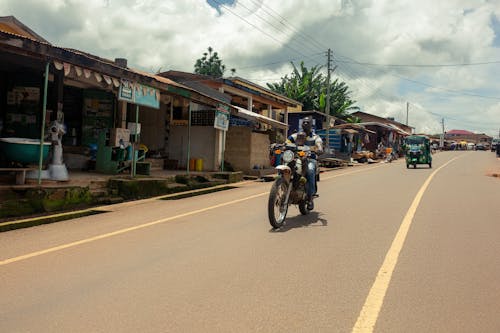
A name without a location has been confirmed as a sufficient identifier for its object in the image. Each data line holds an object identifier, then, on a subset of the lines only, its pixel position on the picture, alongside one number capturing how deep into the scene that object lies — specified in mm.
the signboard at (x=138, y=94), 11083
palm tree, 42250
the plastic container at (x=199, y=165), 16750
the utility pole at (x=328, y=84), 33531
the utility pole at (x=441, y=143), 89975
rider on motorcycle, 8008
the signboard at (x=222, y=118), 16078
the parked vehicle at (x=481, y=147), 92556
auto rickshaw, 27375
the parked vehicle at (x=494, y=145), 74062
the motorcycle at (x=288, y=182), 6910
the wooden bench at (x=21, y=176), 8578
